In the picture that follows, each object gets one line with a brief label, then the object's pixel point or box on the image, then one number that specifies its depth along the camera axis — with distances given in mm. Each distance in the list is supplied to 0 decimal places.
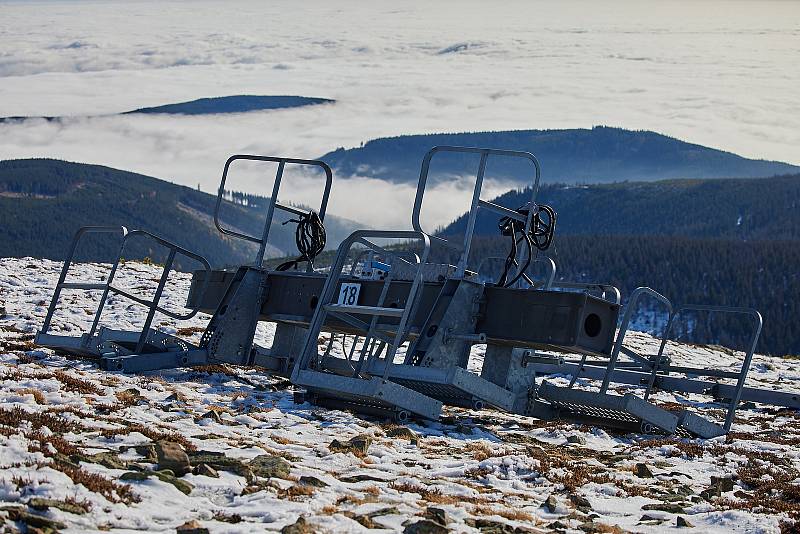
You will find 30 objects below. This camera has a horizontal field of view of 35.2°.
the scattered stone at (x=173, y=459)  10531
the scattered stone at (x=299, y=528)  9102
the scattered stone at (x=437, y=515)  9633
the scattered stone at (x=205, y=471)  10562
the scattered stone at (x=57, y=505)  8875
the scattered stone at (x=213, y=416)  13723
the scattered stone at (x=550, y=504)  10870
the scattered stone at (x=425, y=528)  9328
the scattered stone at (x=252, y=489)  10216
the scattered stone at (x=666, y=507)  11102
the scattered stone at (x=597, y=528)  10047
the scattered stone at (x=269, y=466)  10875
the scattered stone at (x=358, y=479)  11188
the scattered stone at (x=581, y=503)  11024
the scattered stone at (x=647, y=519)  10711
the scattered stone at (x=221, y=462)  10747
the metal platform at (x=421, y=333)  15164
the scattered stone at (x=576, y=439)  15180
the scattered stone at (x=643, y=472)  12945
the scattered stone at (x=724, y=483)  12361
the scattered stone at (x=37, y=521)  8539
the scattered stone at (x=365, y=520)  9440
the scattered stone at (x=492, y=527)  9623
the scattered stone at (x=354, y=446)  12539
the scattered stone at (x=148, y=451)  10938
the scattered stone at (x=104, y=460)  10414
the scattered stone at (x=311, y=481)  10672
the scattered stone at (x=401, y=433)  14094
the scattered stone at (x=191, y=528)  8891
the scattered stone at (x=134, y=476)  10055
